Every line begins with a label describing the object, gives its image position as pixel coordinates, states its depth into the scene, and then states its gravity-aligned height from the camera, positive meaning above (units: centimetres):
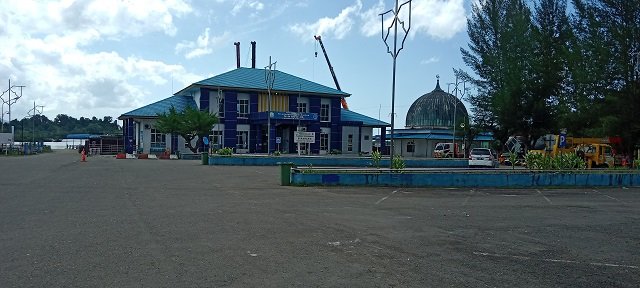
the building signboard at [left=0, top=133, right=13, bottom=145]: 6594 +50
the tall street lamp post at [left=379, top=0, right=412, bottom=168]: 2303 +431
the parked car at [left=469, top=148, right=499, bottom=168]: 3819 -93
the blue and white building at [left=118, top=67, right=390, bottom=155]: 6200 +322
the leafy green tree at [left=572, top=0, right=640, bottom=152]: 3381 +495
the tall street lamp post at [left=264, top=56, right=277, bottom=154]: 6185 +797
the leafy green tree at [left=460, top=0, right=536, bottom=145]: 4531 +687
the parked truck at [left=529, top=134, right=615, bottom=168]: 3834 -12
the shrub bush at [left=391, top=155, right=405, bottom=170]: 2309 -79
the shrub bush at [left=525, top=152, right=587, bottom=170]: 2423 -70
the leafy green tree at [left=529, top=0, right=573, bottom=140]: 4444 +630
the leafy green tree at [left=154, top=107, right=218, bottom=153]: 5266 +194
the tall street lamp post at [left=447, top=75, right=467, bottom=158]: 5634 +25
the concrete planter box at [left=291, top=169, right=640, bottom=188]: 2216 -133
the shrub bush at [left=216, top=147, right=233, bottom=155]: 4096 -61
